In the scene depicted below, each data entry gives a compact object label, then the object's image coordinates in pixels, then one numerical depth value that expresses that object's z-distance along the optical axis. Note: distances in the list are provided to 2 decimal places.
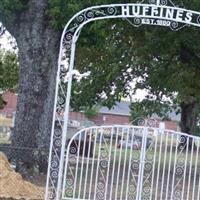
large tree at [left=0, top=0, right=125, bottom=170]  18.39
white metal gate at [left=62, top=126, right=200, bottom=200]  12.22
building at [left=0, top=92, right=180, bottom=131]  91.29
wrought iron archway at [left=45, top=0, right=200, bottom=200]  12.08
